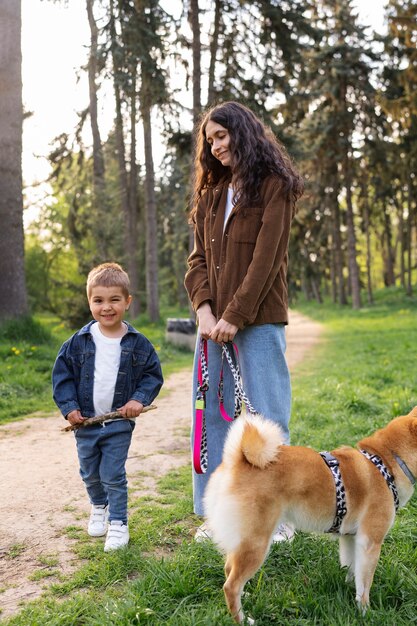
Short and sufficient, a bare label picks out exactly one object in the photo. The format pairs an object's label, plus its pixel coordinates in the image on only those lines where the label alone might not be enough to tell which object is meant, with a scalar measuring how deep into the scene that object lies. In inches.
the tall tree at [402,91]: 608.1
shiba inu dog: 100.0
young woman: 132.3
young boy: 145.3
